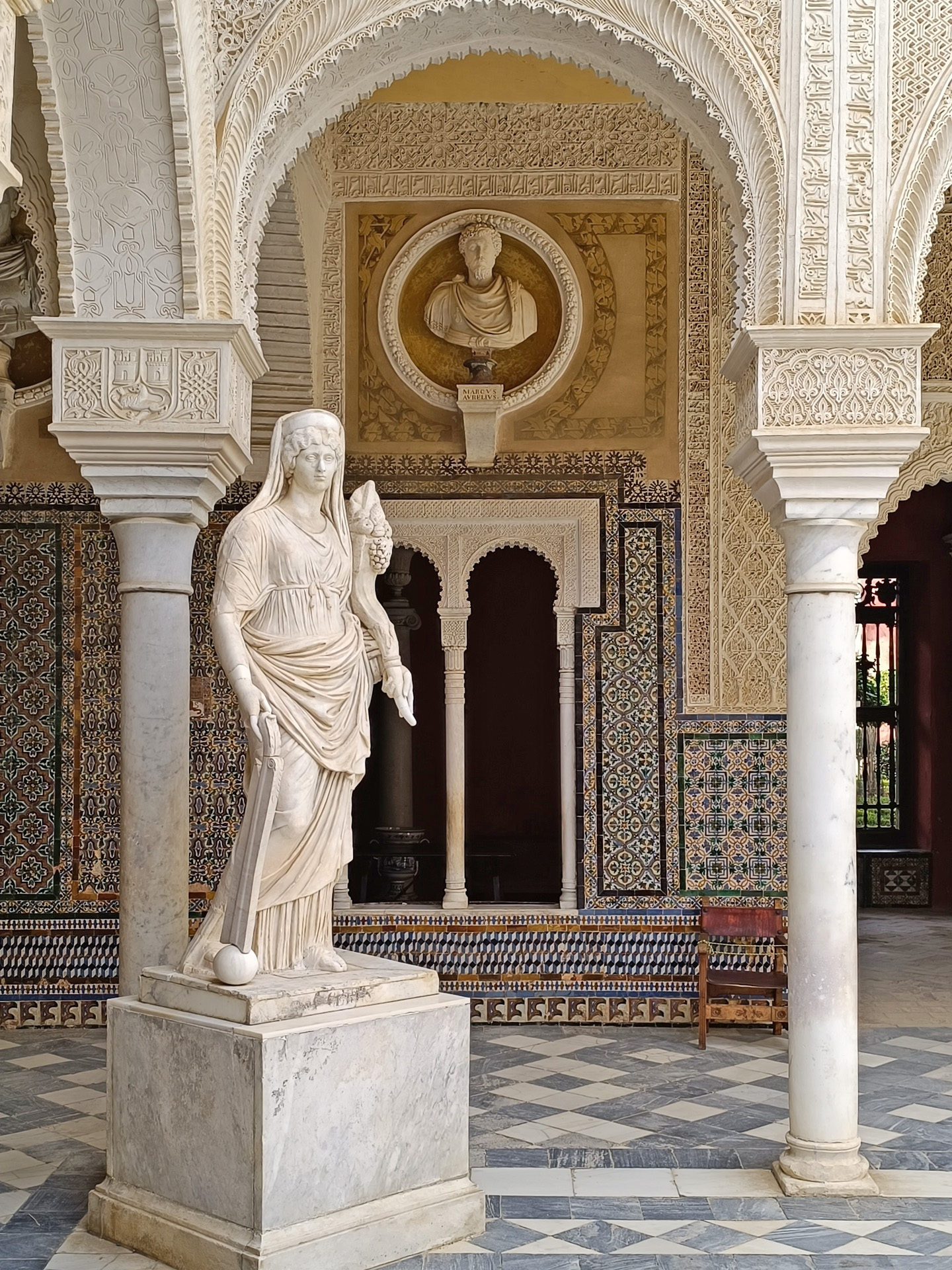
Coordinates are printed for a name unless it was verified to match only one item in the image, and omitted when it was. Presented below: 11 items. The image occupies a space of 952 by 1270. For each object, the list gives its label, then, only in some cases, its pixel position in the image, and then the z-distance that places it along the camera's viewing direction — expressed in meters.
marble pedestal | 3.48
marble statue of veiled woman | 3.81
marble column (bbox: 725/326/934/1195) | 4.29
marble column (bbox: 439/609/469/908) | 7.10
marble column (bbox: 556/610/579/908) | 6.99
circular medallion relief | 7.13
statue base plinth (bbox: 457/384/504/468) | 6.97
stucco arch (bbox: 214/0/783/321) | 4.37
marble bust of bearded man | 7.14
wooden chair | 6.13
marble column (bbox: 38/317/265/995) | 4.44
